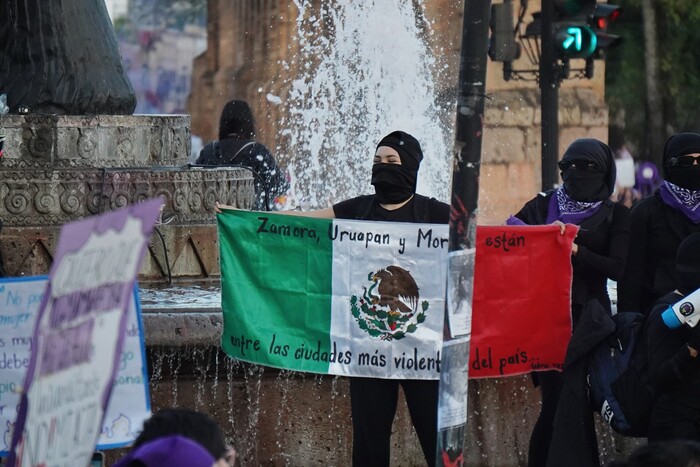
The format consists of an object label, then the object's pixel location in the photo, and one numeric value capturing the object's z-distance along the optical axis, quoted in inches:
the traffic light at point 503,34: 1255.5
